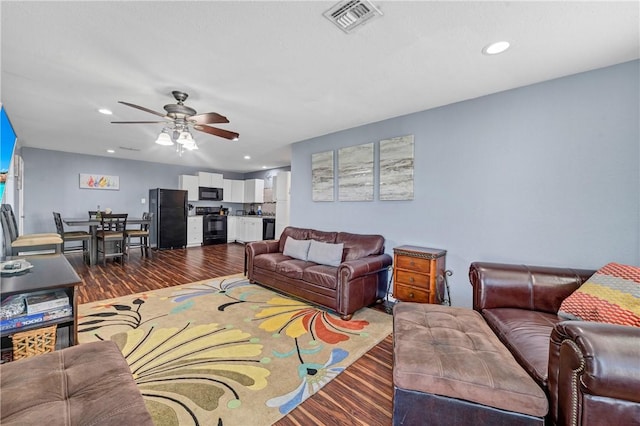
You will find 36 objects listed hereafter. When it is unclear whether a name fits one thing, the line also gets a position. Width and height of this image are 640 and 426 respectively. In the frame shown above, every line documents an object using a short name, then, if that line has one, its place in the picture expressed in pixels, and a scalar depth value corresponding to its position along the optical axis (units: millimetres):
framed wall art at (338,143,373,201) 3730
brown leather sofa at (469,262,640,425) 1000
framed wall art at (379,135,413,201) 3326
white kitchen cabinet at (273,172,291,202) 6578
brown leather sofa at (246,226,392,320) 2832
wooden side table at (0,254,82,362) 1695
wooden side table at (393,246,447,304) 2711
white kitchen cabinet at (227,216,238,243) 8398
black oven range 7945
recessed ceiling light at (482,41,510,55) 1901
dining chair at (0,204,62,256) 3638
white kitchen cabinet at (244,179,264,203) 8367
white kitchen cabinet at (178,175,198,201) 7660
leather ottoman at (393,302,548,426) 1190
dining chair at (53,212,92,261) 5008
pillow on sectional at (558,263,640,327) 1514
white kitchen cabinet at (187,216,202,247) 7602
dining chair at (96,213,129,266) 5164
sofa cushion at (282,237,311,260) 3721
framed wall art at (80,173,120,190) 6422
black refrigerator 6891
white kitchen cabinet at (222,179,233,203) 8570
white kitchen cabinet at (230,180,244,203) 8773
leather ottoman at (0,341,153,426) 908
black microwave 7953
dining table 4969
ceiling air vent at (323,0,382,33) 1535
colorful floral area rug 1624
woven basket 1709
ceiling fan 2717
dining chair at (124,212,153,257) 5738
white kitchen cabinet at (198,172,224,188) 7992
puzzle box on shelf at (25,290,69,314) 1782
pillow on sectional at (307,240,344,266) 3355
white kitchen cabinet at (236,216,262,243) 7742
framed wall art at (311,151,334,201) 4242
